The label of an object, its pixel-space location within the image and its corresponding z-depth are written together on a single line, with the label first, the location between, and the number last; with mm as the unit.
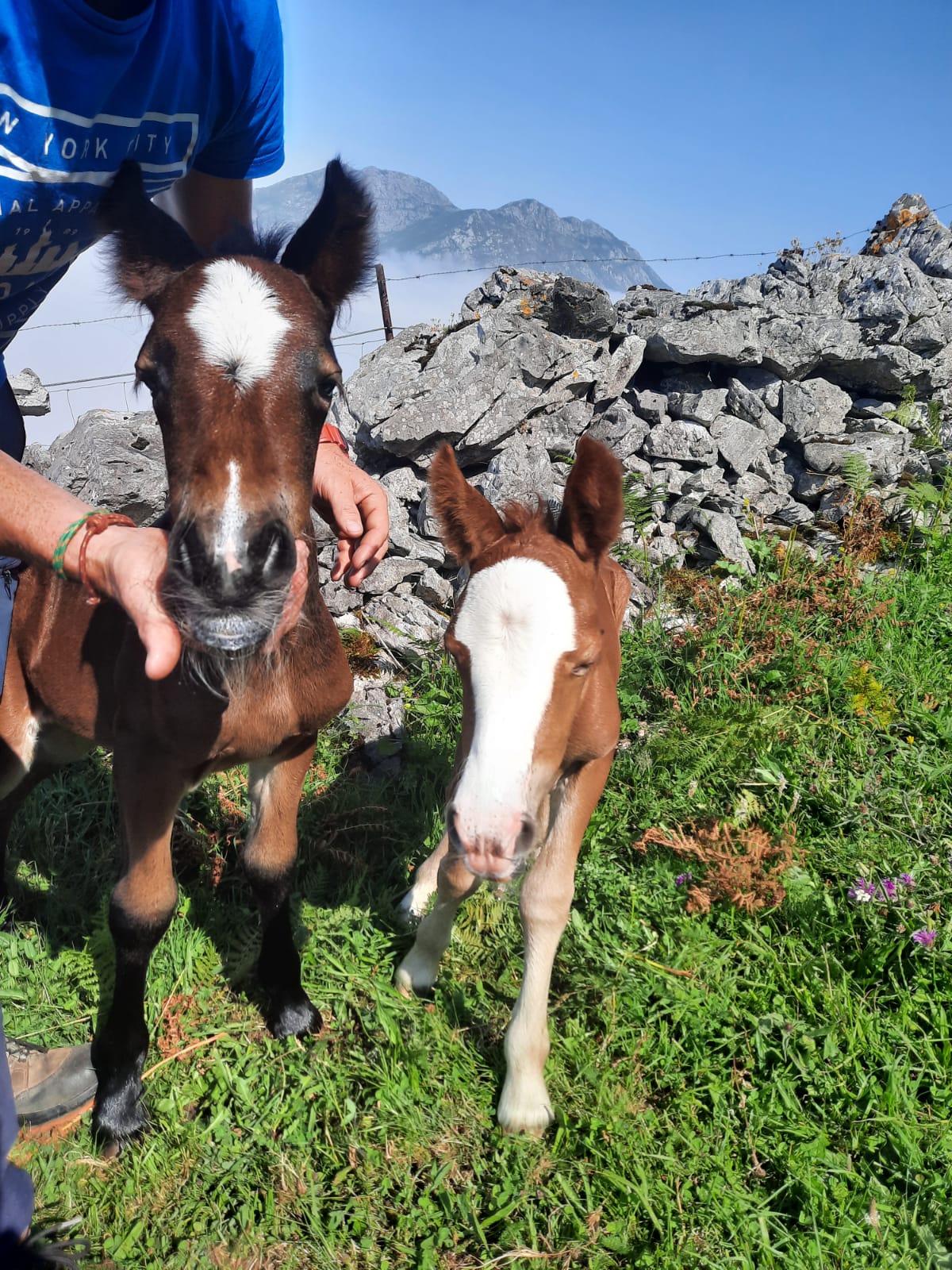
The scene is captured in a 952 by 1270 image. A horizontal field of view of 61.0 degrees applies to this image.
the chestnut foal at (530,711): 1871
